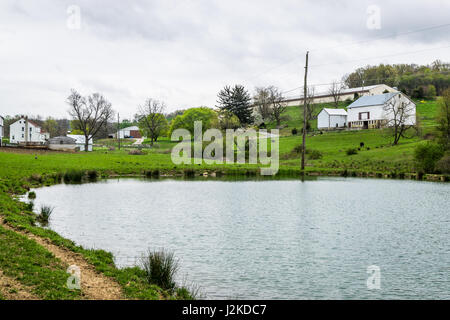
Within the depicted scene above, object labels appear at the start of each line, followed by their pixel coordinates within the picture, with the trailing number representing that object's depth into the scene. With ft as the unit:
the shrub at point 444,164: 140.67
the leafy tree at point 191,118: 351.69
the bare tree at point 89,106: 285.64
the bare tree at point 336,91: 417.69
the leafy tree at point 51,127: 497.99
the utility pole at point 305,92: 159.20
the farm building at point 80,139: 327.22
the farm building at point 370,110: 294.21
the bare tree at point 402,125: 224.33
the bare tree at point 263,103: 376.89
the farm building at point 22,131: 376.68
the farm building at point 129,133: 535.06
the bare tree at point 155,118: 371.97
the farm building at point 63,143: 298.15
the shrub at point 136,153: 232.12
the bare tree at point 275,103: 373.85
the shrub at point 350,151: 202.18
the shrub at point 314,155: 201.38
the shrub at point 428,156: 148.36
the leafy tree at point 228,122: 269.03
